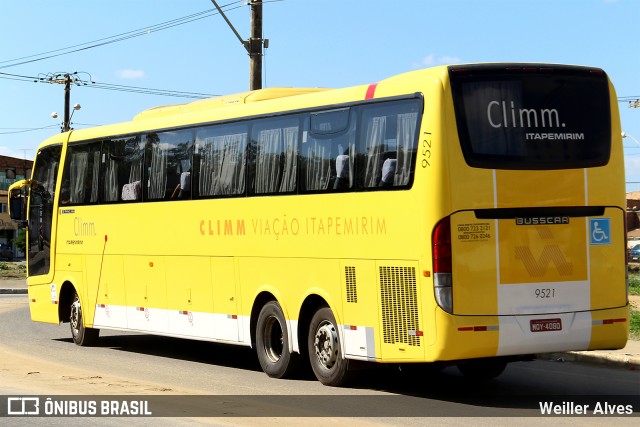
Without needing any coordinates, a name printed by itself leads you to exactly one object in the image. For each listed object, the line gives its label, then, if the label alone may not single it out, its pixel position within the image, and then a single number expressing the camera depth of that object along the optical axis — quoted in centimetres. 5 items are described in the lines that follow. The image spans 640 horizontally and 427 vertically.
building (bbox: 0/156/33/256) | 10794
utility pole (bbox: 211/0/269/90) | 2738
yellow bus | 1285
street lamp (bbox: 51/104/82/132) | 6377
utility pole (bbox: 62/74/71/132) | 6388
